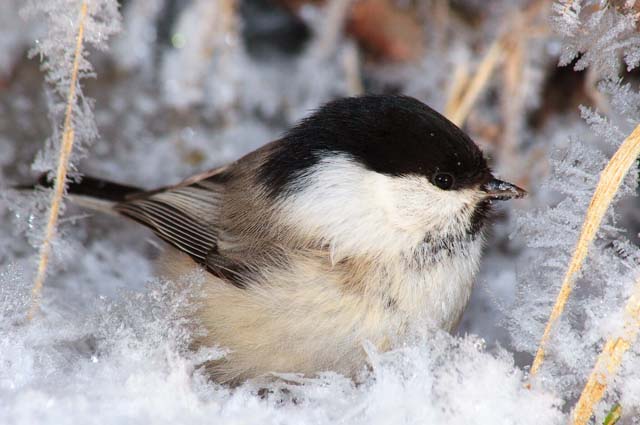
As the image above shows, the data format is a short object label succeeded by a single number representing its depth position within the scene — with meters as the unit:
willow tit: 1.91
